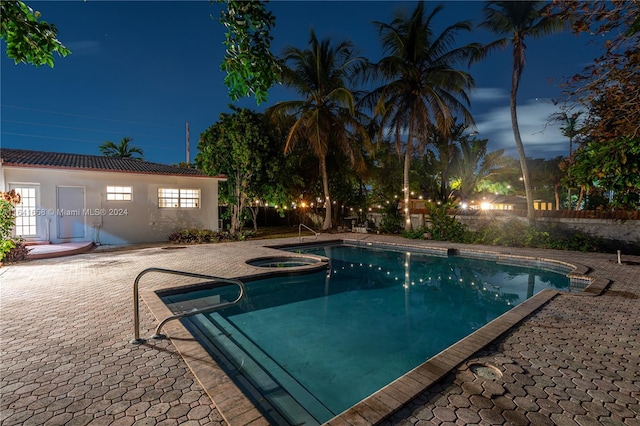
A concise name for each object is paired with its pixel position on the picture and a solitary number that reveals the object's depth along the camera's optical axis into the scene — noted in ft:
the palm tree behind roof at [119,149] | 93.71
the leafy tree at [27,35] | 7.73
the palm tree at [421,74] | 47.06
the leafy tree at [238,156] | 51.03
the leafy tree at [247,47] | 9.18
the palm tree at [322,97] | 53.31
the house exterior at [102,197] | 37.81
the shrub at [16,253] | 29.37
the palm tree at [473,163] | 69.62
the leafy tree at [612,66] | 8.09
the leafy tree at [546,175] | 106.48
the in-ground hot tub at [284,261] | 33.06
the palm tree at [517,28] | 39.73
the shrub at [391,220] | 60.80
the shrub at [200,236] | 45.62
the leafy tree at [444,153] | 69.56
